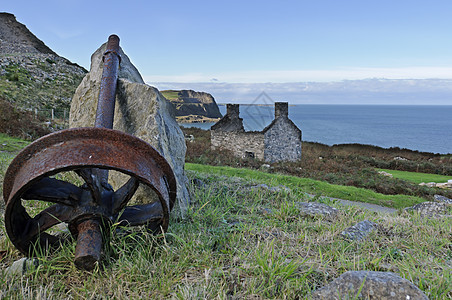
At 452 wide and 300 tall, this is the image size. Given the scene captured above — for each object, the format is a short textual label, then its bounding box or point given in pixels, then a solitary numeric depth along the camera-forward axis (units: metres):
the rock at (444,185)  17.81
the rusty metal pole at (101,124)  2.74
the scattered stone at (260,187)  6.12
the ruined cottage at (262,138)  22.34
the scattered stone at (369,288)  2.34
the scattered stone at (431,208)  7.66
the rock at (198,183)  5.98
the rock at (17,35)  40.34
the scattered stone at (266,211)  4.86
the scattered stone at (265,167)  16.96
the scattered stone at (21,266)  2.83
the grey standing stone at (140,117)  4.45
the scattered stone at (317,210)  5.00
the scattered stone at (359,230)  3.99
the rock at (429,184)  18.13
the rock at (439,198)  11.83
